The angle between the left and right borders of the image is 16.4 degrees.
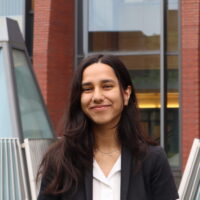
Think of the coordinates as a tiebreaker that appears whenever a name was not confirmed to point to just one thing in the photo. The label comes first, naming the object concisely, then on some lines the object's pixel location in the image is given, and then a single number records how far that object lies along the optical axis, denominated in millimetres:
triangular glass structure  7850
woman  2543
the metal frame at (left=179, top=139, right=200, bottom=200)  6517
